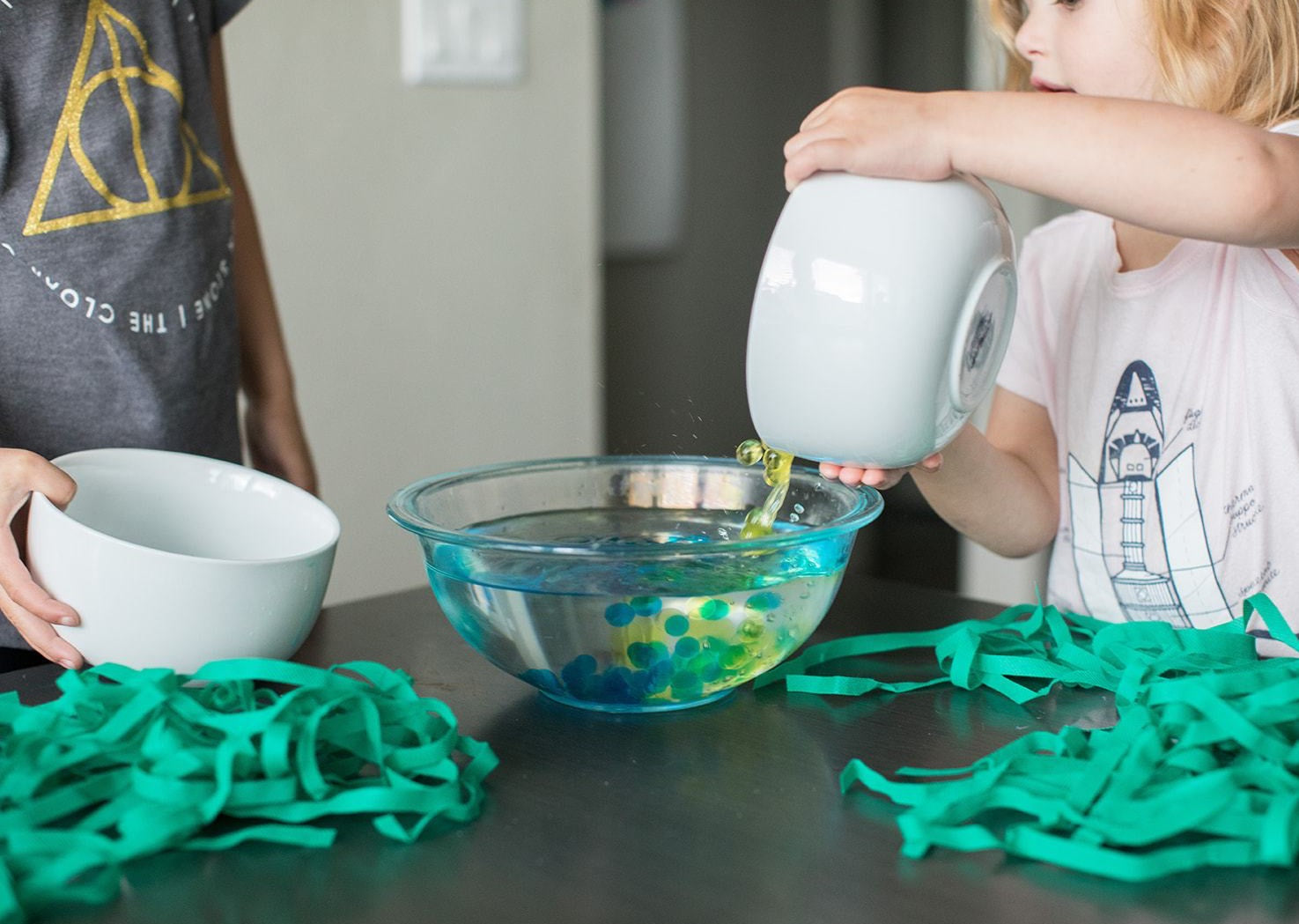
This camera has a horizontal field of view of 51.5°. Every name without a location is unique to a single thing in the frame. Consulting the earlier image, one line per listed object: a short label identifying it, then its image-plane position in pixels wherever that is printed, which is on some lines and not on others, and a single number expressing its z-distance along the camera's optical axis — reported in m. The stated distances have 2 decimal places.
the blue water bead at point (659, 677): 0.68
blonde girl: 0.95
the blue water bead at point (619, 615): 0.66
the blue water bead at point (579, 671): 0.68
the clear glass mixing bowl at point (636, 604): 0.66
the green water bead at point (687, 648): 0.68
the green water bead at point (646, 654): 0.68
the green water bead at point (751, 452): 0.78
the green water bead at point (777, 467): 0.78
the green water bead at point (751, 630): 0.69
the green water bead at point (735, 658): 0.69
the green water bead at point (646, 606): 0.66
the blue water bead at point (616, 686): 0.68
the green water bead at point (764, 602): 0.69
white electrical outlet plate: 1.86
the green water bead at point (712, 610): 0.67
